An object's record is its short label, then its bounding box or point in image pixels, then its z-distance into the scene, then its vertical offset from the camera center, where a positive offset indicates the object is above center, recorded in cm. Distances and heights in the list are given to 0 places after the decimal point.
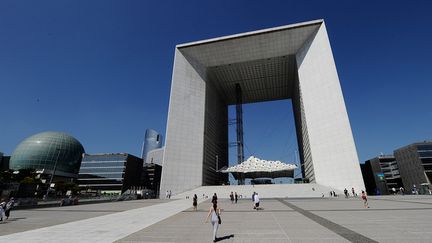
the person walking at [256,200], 1772 -14
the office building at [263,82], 4397 +2269
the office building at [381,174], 8212 +943
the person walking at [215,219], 771 -70
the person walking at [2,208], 1369 -74
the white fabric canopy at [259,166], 5476 +757
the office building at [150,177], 11368 +988
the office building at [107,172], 9413 +995
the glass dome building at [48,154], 9119 +1682
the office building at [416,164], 7000 +1100
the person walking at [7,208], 1434 -75
